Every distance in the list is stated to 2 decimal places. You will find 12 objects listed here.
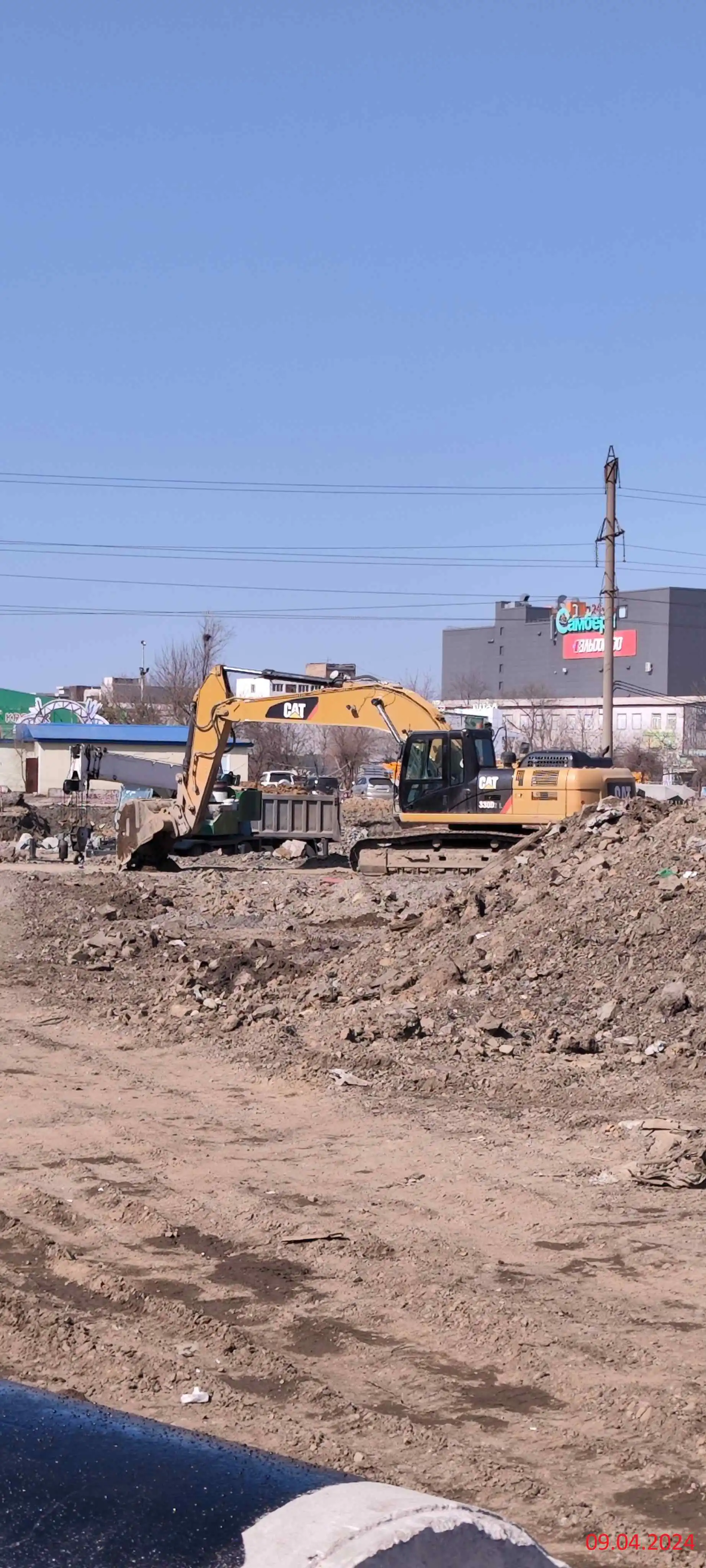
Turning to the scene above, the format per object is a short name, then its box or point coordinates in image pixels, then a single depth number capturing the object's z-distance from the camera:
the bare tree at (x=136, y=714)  79.19
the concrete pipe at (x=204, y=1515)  2.28
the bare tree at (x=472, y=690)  113.06
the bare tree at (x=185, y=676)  83.12
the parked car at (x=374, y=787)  58.59
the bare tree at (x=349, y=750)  74.44
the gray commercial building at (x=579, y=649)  106.06
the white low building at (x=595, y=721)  87.75
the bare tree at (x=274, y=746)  73.88
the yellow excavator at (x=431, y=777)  23.17
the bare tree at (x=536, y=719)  87.56
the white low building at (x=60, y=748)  60.31
